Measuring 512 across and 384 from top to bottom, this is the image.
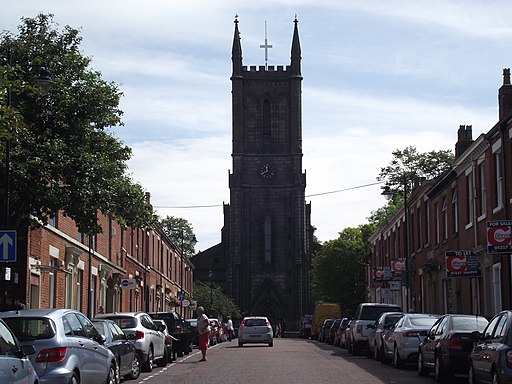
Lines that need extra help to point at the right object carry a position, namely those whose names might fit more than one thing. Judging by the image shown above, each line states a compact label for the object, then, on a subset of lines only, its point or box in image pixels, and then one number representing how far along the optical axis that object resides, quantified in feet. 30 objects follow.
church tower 344.90
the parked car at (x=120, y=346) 64.59
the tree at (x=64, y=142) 70.18
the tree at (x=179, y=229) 397.80
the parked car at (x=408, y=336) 78.95
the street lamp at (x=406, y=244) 138.72
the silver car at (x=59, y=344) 46.83
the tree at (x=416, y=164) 239.50
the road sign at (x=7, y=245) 64.90
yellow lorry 210.38
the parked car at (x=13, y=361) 35.78
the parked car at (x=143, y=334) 77.15
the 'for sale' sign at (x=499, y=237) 72.74
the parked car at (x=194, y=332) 130.92
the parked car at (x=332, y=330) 154.19
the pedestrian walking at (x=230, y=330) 225.56
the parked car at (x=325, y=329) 174.51
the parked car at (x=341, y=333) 131.55
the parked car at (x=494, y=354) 47.26
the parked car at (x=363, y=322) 106.42
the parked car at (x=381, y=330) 91.09
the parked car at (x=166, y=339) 90.50
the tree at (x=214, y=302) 293.84
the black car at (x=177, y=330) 106.83
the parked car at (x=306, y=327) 244.83
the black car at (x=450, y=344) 62.49
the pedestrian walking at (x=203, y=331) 97.55
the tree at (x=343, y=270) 309.83
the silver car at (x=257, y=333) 144.56
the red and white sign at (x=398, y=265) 147.23
